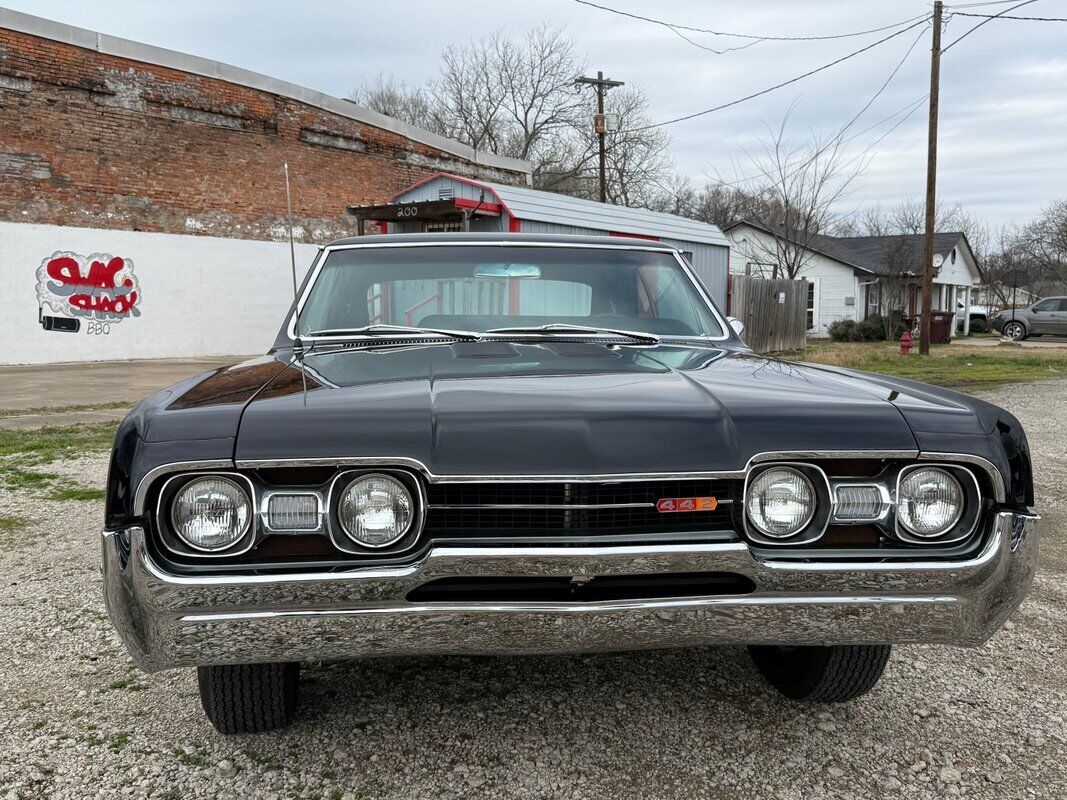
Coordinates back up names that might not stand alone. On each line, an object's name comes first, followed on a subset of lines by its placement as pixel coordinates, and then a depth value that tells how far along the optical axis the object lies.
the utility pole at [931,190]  17.69
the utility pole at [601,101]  24.61
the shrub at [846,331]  28.83
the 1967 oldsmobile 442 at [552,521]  1.76
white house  32.69
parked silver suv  29.93
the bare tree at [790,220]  25.95
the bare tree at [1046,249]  46.47
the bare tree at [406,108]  38.72
